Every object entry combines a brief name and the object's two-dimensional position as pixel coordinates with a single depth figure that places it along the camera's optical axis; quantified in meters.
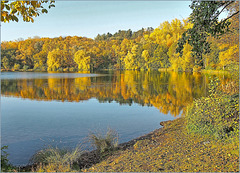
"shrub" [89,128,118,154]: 6.49
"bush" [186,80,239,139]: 5.78
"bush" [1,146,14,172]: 4.62
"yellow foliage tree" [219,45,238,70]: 23.72
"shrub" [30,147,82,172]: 4.80
